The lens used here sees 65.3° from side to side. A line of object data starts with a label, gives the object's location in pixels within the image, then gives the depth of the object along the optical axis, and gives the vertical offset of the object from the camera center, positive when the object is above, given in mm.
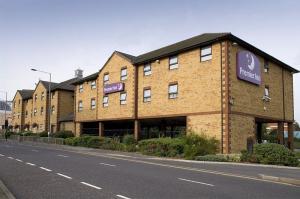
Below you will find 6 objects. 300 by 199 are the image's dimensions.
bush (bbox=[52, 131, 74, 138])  29804 -2447
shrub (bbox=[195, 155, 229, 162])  15348 -2790
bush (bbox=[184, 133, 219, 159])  16507 -2181
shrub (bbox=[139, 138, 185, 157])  17343 -2387
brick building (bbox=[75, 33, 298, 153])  17951 +2330
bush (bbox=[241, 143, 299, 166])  14408 -2466
